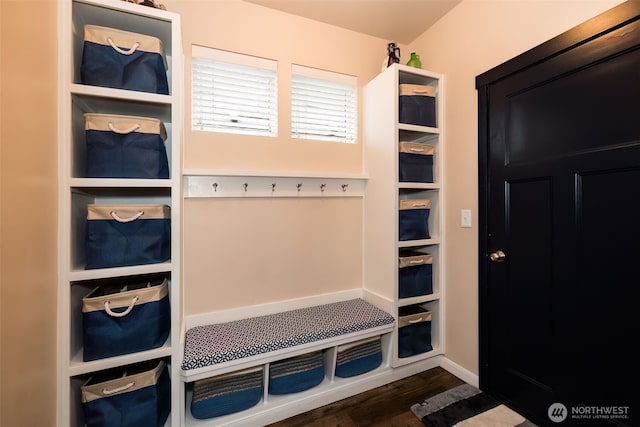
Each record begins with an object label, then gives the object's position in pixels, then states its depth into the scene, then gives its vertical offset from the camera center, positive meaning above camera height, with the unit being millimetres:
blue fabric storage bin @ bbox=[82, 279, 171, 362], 1192 -491
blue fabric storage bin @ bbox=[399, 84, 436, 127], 1919 +796
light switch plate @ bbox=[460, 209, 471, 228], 1870 -28
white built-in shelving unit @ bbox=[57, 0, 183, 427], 1161 +152
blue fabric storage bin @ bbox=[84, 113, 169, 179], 1223 +320
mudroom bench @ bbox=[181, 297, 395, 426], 1445 -863
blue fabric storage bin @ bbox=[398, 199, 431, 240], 1942 -37
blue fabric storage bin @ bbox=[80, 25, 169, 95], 1204 +712
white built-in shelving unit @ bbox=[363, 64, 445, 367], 1889 +135
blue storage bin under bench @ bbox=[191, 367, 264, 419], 1440 -986
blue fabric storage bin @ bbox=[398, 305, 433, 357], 1946 -876
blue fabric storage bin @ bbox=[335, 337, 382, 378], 1774 -970
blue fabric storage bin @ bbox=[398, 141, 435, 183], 1930 +381
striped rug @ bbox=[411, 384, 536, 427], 1508 -1170
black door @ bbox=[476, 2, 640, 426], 1166 -62
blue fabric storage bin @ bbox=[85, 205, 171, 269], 1213 -94
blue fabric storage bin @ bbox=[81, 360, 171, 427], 1213 -856
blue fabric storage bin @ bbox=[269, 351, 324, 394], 1611 -975
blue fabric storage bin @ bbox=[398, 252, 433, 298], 1940 -451
